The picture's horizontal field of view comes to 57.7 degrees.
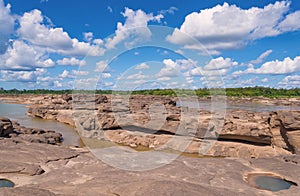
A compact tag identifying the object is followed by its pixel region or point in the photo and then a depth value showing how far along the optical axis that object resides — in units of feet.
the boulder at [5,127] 84.75
